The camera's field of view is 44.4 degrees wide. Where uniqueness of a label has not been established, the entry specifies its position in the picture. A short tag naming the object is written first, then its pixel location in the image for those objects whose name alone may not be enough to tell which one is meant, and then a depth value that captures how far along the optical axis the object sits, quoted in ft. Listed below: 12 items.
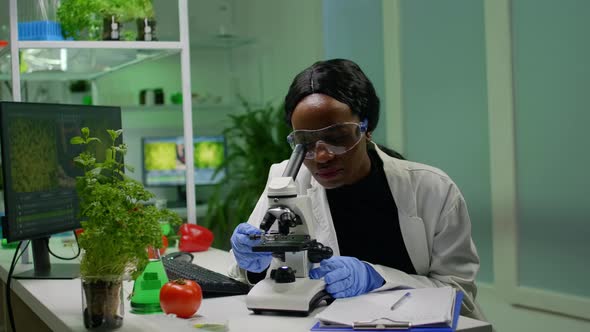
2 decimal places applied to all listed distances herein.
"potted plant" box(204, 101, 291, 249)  16.14
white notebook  4.50
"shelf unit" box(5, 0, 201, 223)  8.91
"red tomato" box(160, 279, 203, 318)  5.16
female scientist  5.93
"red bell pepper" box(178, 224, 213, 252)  8.77
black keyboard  6.01
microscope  5.12
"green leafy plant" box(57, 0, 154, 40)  9.13
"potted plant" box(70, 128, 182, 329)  4.90
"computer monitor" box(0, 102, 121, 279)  6.70
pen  4.85
